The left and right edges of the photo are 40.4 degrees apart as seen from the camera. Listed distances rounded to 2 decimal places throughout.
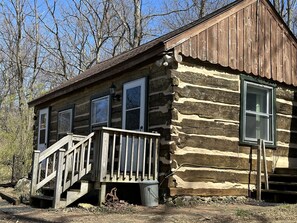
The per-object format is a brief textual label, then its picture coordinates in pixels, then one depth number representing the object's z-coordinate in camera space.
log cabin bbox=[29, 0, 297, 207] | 8.27
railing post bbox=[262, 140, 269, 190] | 9.27
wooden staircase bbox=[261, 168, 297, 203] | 8.86
